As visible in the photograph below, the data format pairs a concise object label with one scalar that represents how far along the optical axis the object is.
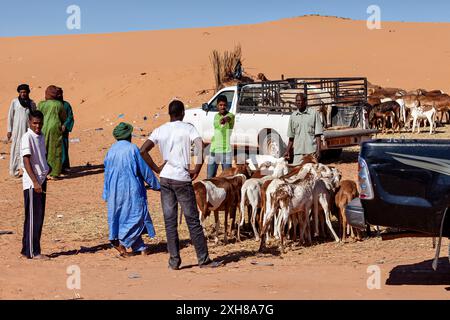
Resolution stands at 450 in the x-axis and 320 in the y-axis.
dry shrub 28.64
